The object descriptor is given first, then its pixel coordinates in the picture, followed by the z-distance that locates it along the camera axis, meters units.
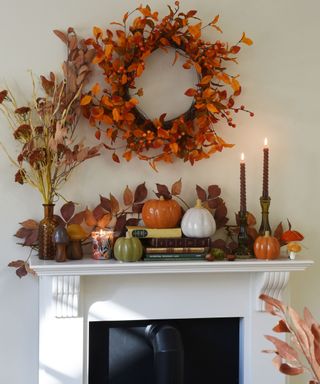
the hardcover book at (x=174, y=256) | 2.83
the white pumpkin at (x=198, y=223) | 2.88
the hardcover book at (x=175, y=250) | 2.84
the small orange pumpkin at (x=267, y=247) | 2.91
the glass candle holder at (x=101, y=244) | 2.84
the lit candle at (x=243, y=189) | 3.00
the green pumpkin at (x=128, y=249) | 2.78
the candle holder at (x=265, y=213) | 3.05
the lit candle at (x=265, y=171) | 3.01
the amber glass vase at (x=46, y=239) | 2.83
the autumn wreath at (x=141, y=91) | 2.91
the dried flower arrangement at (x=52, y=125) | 2.85
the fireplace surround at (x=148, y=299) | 2.80
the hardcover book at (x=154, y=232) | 2.87
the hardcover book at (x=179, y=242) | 2.86
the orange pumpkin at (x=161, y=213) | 2.91
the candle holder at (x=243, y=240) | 2.99
